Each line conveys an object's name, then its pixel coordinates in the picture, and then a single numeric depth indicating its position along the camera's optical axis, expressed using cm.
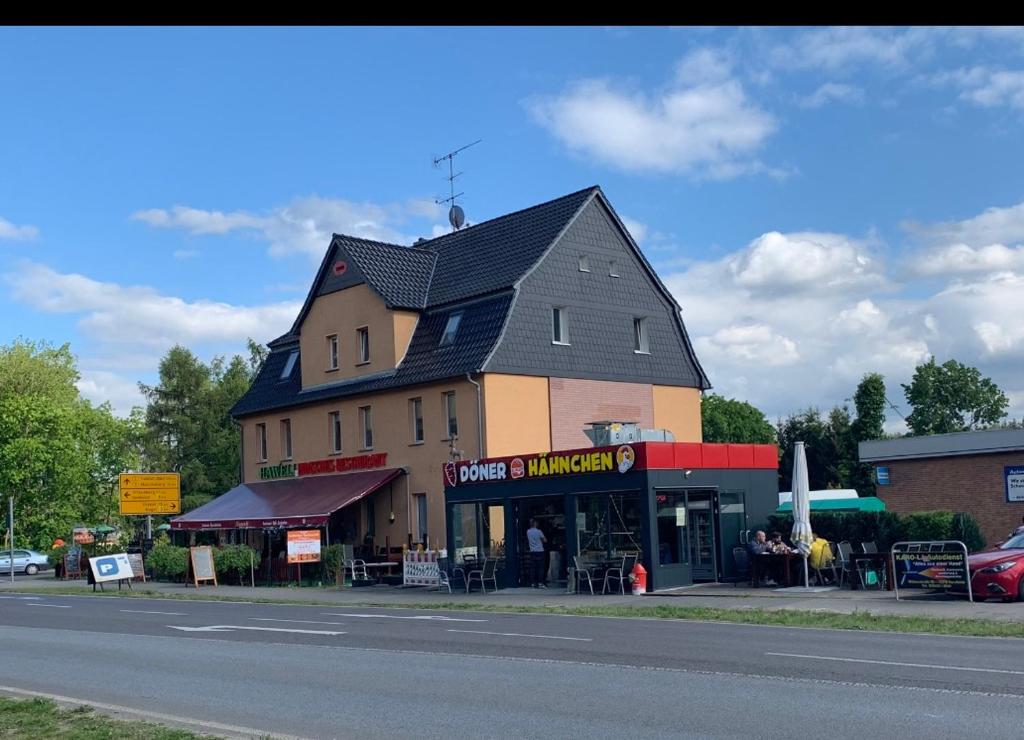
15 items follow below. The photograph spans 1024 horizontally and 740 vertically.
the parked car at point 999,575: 2173
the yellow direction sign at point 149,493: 5034
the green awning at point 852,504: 4528
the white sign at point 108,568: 3800
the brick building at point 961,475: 3691
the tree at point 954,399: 9938
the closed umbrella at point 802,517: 2626
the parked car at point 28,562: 6031
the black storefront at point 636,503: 2867
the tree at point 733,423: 8425
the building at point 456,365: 3797
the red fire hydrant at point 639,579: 2772
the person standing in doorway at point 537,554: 3103
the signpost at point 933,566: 2234
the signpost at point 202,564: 3812
